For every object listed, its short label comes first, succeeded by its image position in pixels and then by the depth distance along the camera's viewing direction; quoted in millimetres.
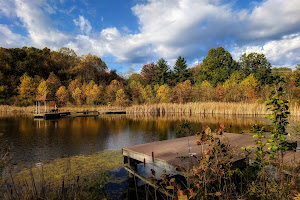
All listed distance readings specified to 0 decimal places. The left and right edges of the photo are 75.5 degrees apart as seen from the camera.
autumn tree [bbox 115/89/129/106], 31717
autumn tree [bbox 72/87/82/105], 36531
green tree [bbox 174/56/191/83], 42219
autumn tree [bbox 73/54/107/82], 46688
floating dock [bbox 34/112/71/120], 22722
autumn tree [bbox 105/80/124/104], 33781
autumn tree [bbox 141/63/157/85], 45281
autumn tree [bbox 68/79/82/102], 38406
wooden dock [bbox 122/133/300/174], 4043
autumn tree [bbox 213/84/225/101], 29172
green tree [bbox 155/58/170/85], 42219
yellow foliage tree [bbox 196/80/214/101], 29094
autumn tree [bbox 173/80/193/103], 31422
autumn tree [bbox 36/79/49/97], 36328
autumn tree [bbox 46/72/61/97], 39188
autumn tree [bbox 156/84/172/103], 32438
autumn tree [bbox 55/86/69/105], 36656
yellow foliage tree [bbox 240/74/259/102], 27917
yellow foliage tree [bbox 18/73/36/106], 36594
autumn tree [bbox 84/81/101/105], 34250
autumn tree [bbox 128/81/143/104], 35250
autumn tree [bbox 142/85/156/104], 34025
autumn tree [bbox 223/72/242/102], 28761
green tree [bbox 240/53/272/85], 33491
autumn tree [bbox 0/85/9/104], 35994
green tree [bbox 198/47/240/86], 38406
